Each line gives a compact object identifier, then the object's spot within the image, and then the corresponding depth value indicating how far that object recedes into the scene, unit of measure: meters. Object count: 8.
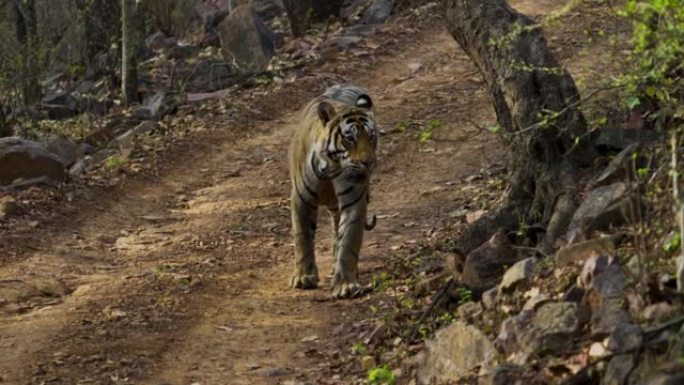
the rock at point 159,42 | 55.00
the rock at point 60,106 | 43.16
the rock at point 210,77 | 41.09
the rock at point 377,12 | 45.56
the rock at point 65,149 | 32.19
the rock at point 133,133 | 32.88
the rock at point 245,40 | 43.50
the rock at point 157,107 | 36.75
